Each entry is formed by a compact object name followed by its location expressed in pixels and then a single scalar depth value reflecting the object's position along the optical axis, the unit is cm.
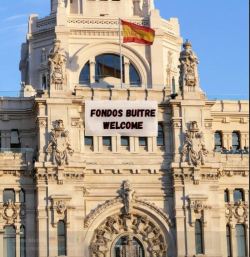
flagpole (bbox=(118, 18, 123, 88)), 9364
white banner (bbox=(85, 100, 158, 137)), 8838
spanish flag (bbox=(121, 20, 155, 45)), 9150
